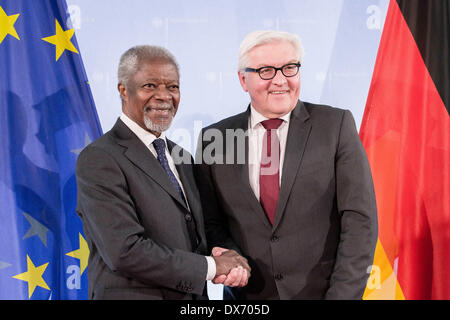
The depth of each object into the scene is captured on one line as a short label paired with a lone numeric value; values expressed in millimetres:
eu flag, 2570
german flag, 2684
